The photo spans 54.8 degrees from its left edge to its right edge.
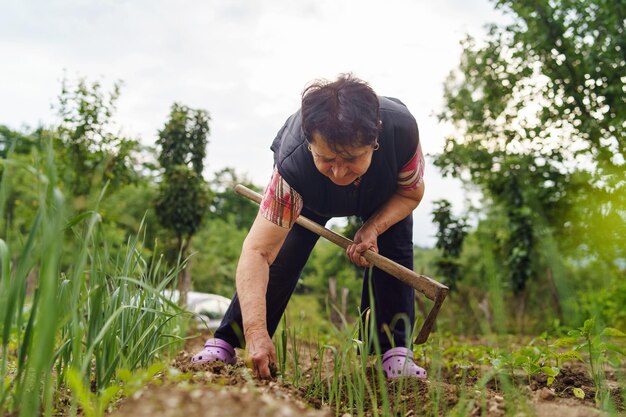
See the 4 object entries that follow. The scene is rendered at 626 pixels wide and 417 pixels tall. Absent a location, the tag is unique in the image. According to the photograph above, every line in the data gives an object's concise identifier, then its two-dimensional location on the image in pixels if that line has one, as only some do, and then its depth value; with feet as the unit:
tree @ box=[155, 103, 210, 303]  32.60
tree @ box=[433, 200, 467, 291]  33.70
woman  7.13
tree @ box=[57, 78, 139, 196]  27.25
